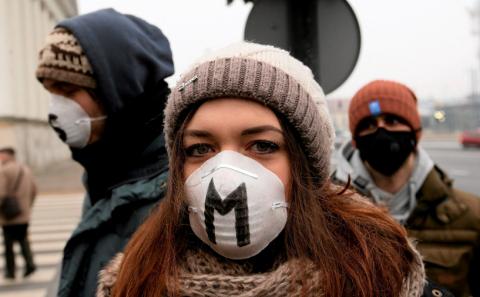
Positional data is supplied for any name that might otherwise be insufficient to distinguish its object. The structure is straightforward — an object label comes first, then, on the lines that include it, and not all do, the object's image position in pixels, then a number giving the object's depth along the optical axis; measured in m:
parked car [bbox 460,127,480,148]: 28.77
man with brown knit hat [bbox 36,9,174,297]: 1.87
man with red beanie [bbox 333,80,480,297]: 2.17
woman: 1.29
